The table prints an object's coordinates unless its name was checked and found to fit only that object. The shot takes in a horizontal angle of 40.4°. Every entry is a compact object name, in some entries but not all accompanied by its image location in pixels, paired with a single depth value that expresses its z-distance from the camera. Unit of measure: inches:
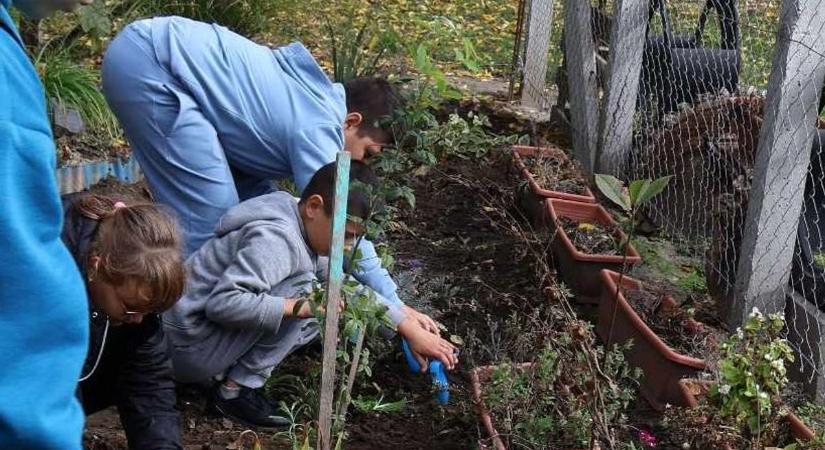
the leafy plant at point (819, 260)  147.1
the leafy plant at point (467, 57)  142.5
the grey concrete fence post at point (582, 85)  238.2
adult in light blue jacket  147.6
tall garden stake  91.7
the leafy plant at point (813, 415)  136.3
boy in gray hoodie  128.4
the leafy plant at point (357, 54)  239.6
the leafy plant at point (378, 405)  133.0
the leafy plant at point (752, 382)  115.0
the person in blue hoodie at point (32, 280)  52.8
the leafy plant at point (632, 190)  103.0
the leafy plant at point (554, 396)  115.5
